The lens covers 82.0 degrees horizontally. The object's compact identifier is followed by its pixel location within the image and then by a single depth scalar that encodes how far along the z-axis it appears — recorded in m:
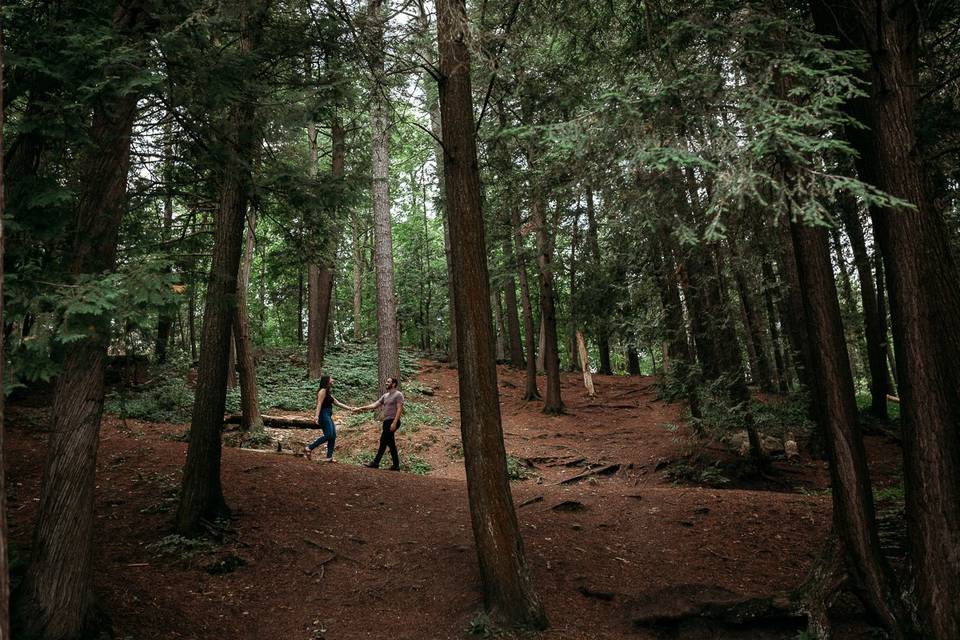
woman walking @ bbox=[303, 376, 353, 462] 11.09
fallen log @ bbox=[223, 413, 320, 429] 13.98
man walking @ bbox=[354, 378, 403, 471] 11.23
